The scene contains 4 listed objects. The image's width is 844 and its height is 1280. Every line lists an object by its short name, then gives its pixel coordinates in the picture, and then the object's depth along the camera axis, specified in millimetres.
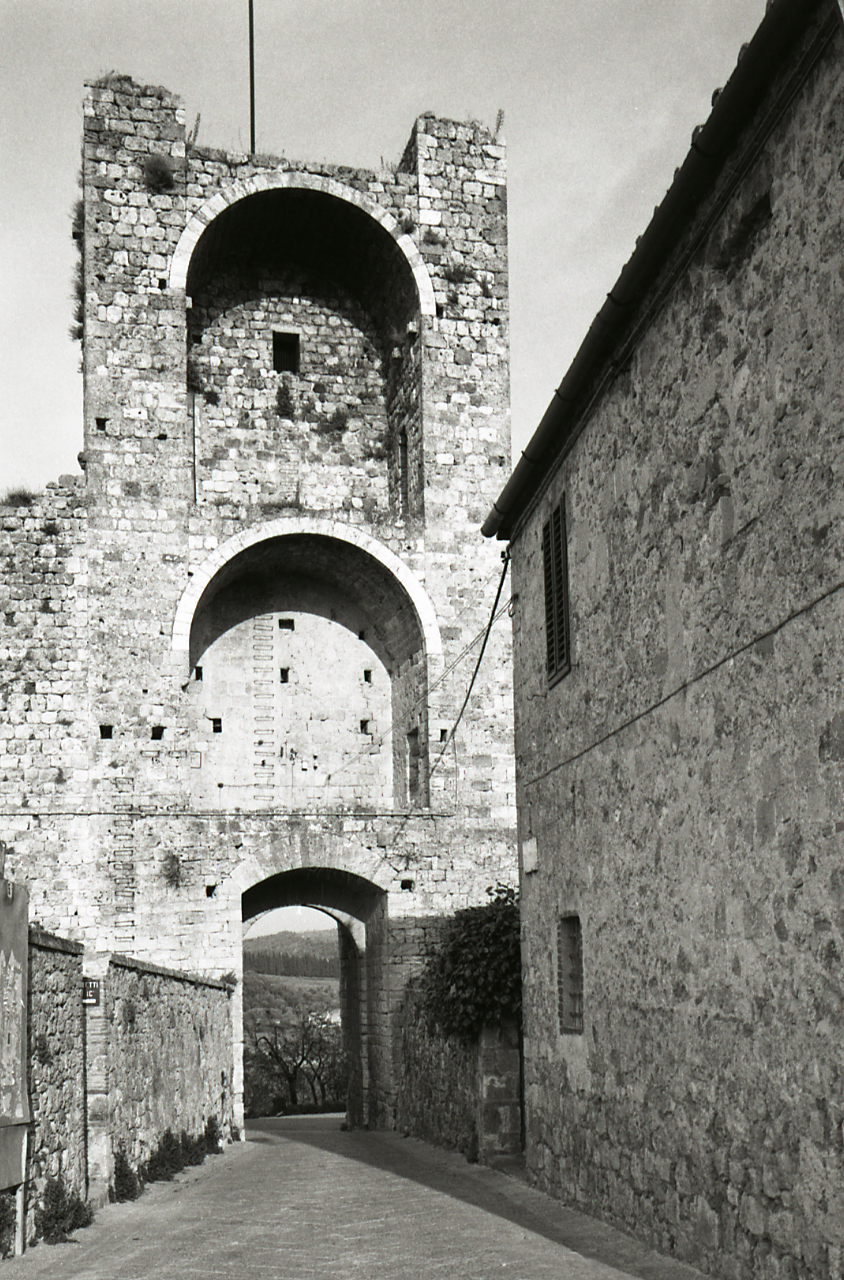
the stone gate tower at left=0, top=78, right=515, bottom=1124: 19844
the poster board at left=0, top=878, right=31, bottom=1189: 7652
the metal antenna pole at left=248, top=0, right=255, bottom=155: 24316
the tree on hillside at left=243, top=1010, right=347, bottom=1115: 32188
